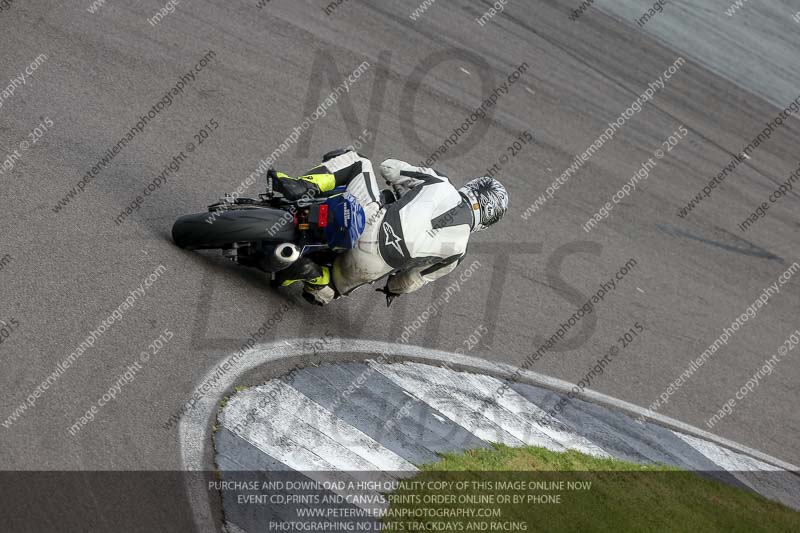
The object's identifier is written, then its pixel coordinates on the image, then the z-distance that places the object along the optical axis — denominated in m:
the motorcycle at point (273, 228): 14.45
